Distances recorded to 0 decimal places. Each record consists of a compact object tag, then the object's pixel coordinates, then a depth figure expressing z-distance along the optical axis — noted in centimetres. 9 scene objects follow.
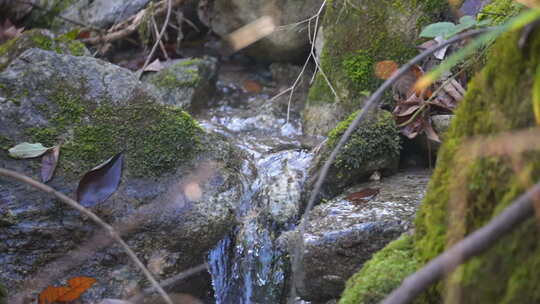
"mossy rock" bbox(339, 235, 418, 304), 356
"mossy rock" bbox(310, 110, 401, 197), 654
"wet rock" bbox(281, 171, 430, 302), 527
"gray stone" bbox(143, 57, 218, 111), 957
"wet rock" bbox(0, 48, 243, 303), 574
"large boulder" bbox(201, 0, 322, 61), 1021
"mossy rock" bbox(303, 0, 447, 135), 781
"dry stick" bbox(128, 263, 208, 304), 356
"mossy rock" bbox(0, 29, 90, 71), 821
